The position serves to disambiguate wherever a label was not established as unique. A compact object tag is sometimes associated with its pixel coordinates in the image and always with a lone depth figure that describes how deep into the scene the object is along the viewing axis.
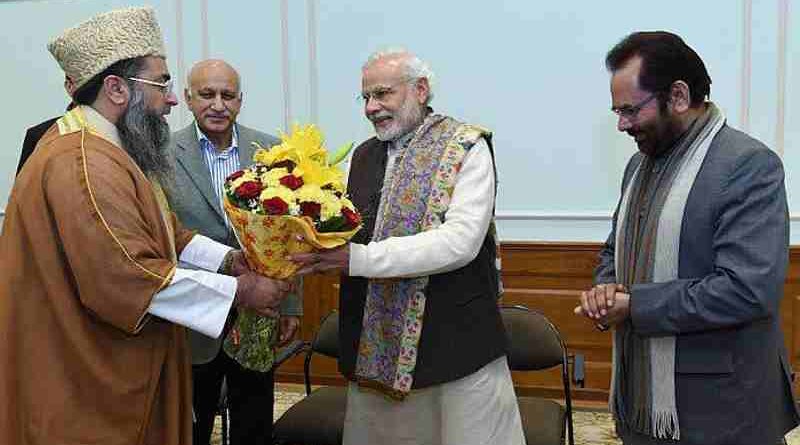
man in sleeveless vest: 2.38
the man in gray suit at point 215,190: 3.25
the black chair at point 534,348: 3.29
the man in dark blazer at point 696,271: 1.98
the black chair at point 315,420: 3.08
